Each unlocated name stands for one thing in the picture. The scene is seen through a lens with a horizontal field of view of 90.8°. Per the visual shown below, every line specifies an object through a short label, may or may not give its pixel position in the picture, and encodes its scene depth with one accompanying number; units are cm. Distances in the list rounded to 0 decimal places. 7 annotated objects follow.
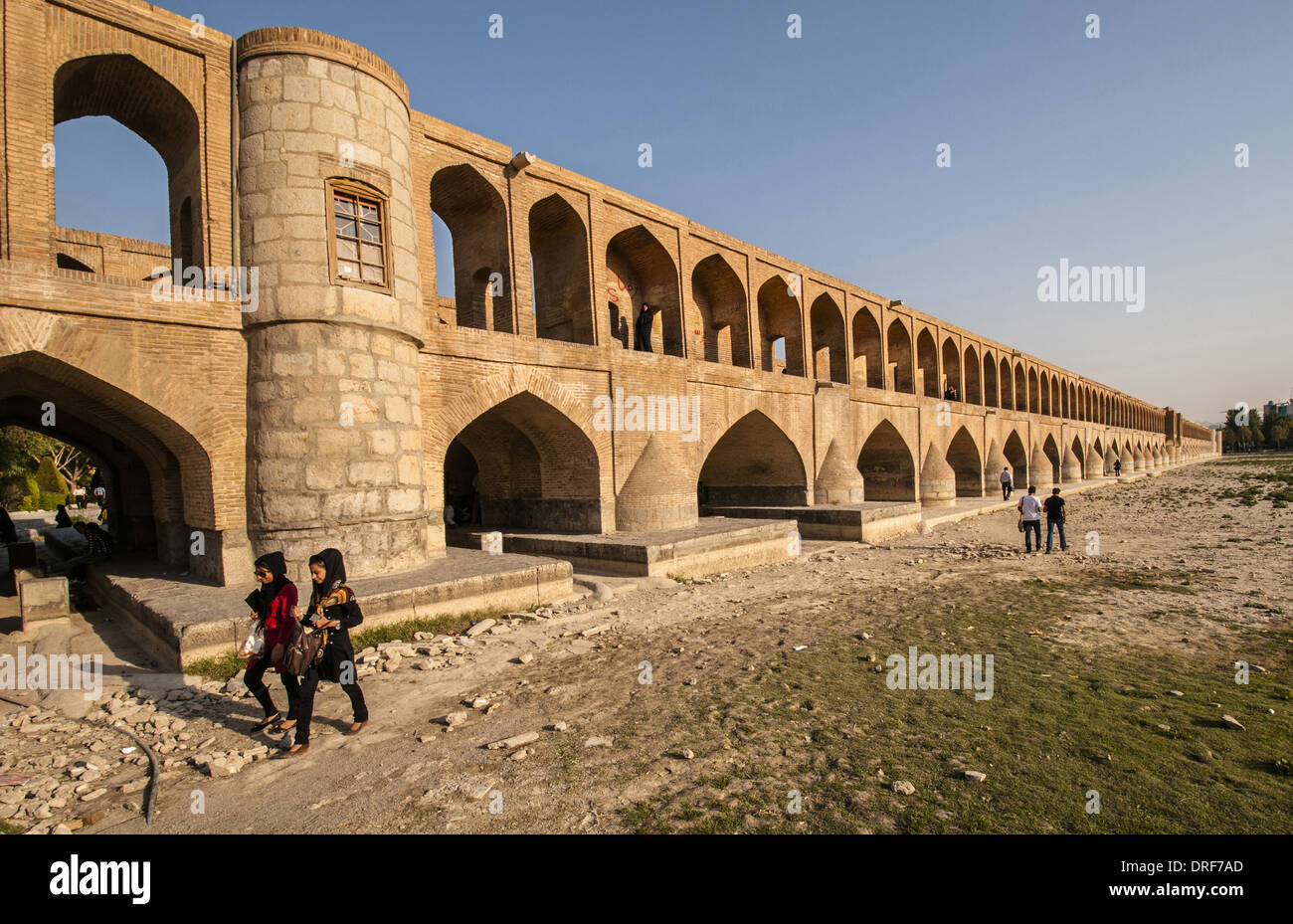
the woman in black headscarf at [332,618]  396
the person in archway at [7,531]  1284
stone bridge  691
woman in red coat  384
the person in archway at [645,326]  1416
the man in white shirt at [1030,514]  1231
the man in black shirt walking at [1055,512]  1224
